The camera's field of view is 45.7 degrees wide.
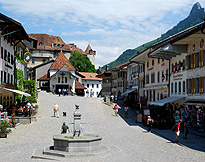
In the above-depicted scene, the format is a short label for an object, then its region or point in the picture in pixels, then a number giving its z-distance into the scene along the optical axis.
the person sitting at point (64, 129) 15.26
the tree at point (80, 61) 80.90
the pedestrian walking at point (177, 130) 15.20
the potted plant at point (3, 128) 16.30
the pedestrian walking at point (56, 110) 26.87
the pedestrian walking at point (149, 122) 19.23
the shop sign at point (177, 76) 25.16
